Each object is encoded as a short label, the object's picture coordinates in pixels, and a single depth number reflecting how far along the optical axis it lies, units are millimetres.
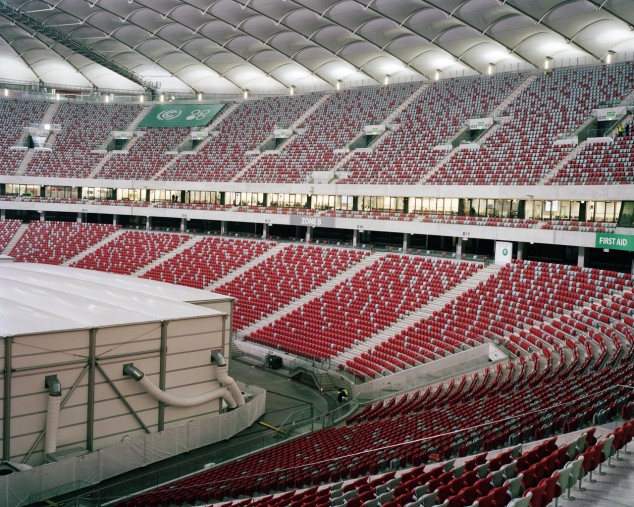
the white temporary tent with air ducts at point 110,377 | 19109
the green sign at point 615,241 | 34188
